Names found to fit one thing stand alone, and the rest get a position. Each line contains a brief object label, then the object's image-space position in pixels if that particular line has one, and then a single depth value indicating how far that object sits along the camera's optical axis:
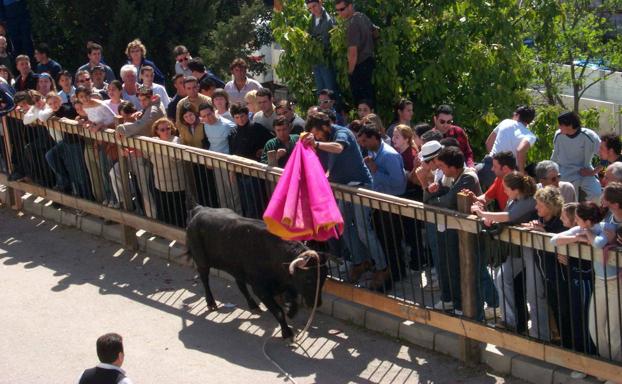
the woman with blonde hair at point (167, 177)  11.23
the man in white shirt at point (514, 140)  10.87
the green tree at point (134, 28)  18.44
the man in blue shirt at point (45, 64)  15.79
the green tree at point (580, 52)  25.83
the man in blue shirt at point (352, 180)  9.65
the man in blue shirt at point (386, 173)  9.83
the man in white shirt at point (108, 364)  6.94
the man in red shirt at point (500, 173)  9.14
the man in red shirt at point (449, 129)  11.34
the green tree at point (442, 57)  13.82
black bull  9.18
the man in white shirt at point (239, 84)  13.20
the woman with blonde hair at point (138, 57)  14.51
